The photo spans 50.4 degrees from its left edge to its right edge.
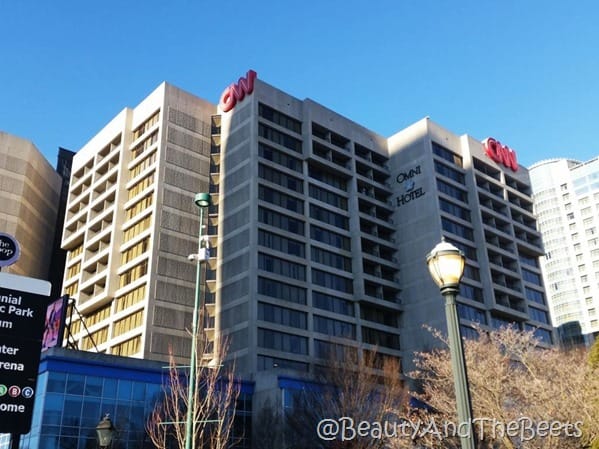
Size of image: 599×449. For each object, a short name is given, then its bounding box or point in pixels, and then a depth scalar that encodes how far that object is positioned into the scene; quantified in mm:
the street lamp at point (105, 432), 16109
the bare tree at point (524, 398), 25062
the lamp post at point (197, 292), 17372
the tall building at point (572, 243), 145500
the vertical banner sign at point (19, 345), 12195
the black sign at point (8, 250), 13922
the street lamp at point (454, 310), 9211
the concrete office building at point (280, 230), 69188
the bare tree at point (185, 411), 42500
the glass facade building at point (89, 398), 47062
